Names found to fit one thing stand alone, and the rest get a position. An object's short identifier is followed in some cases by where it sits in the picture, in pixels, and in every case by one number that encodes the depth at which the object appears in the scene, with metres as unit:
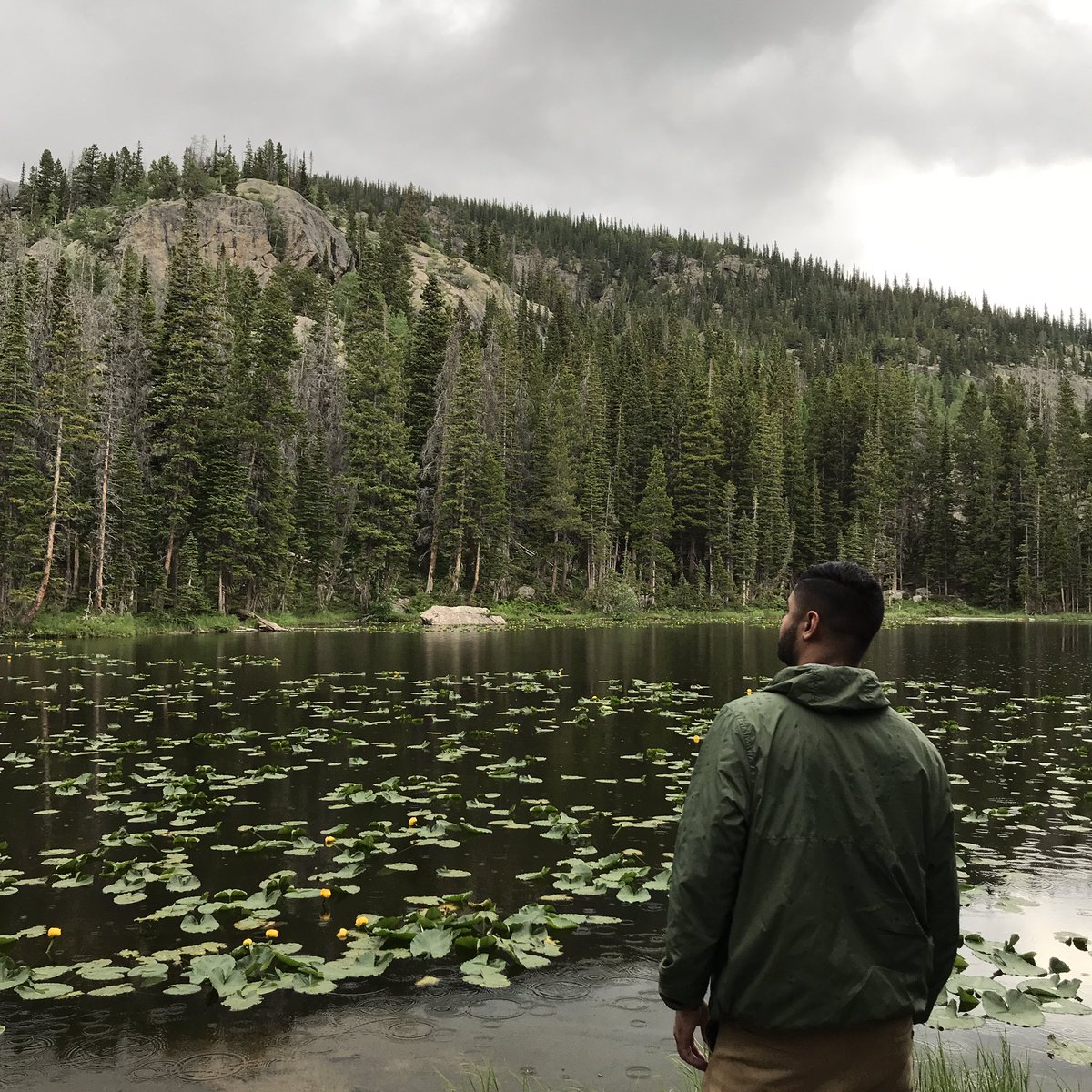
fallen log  43.47
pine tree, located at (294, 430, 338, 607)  55.81
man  2.99
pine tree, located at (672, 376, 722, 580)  78.25
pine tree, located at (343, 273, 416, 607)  56.09
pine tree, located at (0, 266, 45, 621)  38.97
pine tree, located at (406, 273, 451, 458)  69.19
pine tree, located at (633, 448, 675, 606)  71.88
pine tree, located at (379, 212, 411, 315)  108.88
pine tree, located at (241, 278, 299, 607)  49.09
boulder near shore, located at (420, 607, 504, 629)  49.81
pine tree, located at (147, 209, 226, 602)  46.12
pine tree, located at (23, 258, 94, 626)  39.50
